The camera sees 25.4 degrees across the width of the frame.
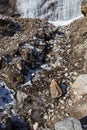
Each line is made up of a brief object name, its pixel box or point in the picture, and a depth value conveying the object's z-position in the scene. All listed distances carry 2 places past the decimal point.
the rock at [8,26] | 5.92
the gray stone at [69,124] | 3.68
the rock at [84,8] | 5.88
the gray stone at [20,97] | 4.58
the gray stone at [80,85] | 4.66
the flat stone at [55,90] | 4.68
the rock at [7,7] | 6.61
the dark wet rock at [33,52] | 5.25
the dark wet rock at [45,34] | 5.82
